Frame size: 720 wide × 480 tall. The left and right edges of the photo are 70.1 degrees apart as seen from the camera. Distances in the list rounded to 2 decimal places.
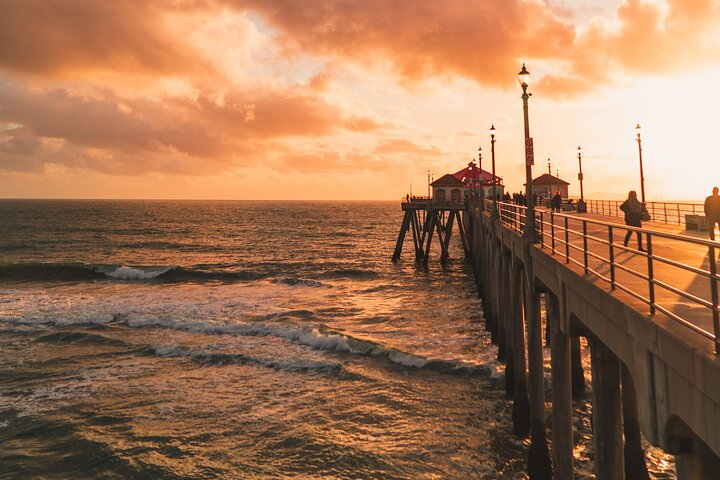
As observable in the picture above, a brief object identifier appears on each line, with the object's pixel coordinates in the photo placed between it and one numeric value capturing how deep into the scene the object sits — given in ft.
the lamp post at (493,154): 60.64
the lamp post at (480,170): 121.09
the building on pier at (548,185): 188.77
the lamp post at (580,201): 120.88
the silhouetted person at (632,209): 42.98
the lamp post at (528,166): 35.73
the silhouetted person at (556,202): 106.11
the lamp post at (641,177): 94.73
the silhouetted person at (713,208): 43.62
